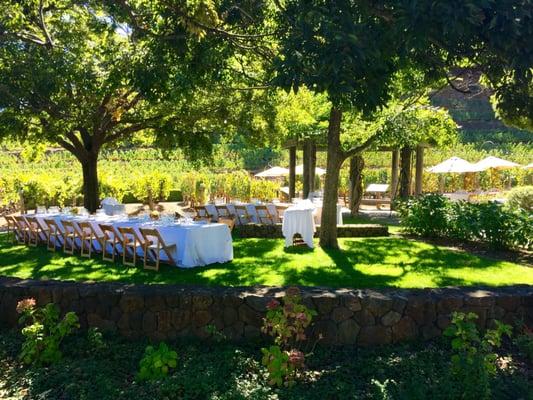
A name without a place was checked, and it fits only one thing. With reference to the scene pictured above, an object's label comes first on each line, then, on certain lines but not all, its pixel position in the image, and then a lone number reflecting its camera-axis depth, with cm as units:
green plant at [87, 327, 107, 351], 574
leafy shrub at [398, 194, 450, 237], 1228
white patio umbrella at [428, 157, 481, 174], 2029
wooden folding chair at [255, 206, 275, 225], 1503
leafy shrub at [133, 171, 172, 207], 2388
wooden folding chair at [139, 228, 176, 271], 911
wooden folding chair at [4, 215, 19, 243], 1293
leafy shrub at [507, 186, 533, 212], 1646
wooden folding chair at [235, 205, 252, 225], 1527
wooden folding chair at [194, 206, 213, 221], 1491
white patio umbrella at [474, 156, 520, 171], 2154
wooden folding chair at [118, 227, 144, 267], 942
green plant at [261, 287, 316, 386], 483
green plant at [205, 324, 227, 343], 582
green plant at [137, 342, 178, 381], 503
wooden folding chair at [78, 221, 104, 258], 1057
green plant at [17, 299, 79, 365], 546
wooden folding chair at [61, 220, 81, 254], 1105
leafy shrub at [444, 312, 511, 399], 442
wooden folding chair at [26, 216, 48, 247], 1226
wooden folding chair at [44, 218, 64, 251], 1149
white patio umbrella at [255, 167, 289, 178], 2367
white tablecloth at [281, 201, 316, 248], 1136
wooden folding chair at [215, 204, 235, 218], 1526
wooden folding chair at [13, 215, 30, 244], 1270
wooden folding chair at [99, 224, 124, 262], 997
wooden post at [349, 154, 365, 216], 1902
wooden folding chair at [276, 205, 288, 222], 1550
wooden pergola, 1928
